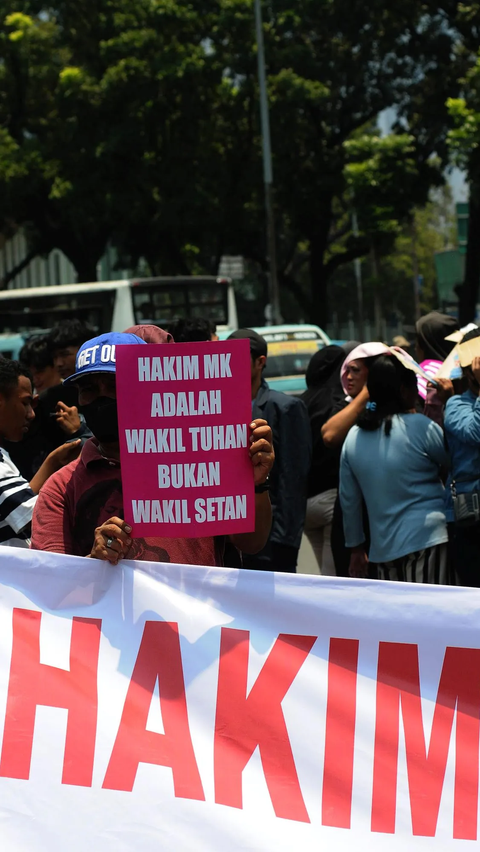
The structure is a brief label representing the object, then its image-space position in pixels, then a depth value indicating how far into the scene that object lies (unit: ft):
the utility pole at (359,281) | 157.03
